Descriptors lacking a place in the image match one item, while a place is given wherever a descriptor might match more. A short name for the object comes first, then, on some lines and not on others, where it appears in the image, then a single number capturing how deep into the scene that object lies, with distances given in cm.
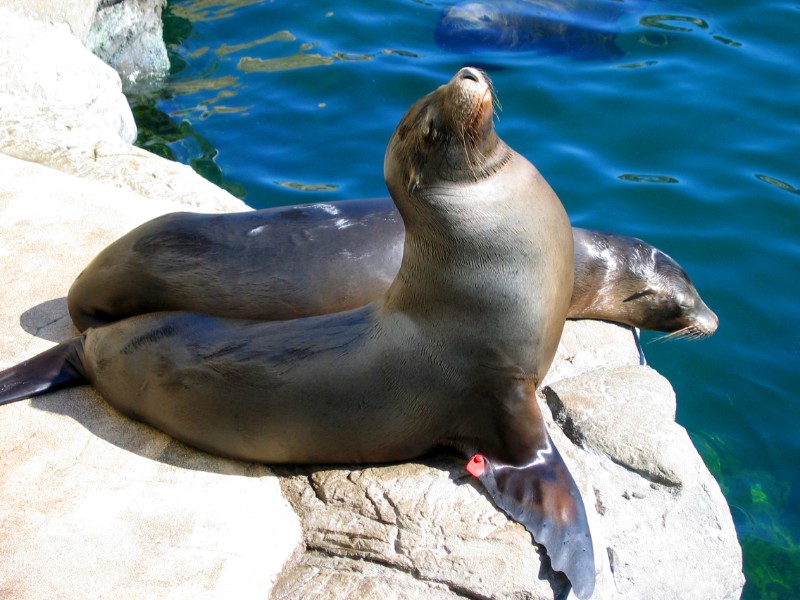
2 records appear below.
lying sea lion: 462
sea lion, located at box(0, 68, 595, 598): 377
